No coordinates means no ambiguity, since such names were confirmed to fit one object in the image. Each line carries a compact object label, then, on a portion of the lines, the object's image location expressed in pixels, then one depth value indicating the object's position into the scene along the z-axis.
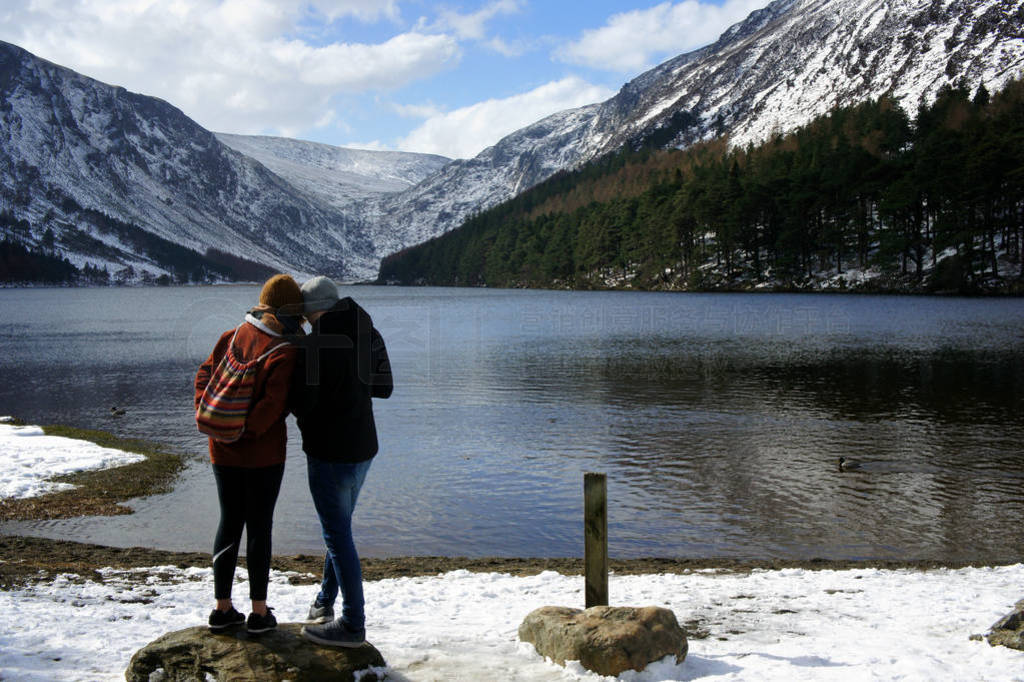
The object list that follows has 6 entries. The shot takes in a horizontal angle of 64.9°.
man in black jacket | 7.00
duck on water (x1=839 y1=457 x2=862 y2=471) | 20.47
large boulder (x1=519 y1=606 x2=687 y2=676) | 7.51
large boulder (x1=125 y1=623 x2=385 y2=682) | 6.85
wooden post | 9.07
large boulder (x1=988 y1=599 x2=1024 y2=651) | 8.00
